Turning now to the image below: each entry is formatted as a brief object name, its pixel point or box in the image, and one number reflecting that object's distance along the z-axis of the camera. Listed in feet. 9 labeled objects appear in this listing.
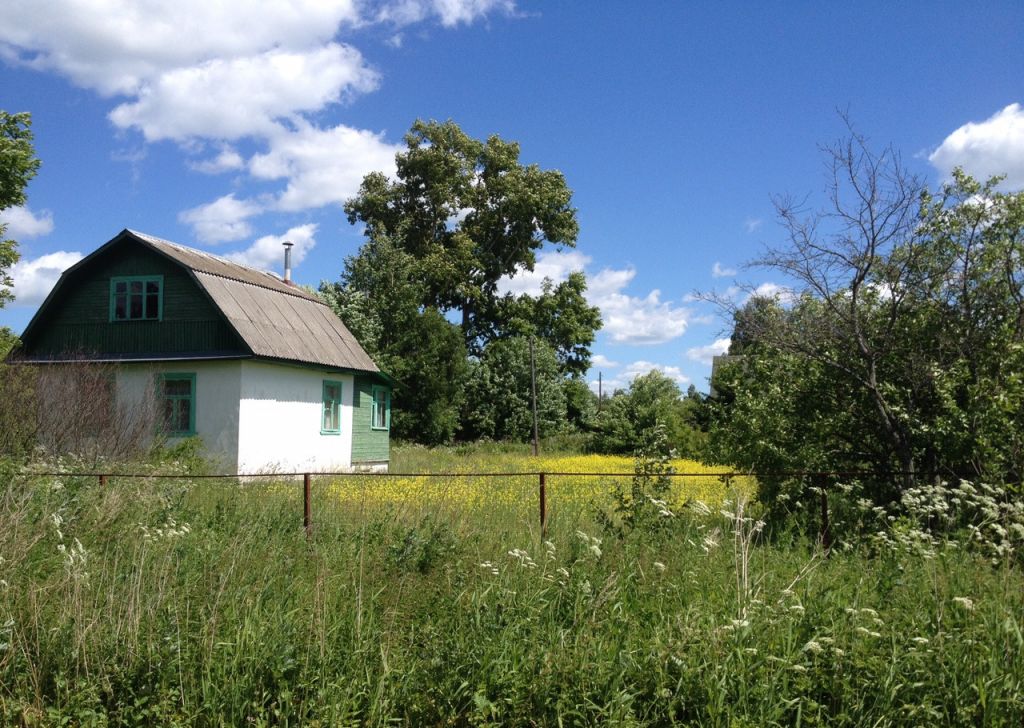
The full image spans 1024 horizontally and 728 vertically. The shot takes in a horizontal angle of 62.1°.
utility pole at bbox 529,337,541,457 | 117.08
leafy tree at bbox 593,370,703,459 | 110.01
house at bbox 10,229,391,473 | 65.51
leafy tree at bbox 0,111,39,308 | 71.15
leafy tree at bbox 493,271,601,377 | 140.15
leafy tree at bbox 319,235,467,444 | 114.83
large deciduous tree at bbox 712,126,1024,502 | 28.19
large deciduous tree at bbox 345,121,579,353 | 135.85
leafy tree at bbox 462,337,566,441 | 126.52
